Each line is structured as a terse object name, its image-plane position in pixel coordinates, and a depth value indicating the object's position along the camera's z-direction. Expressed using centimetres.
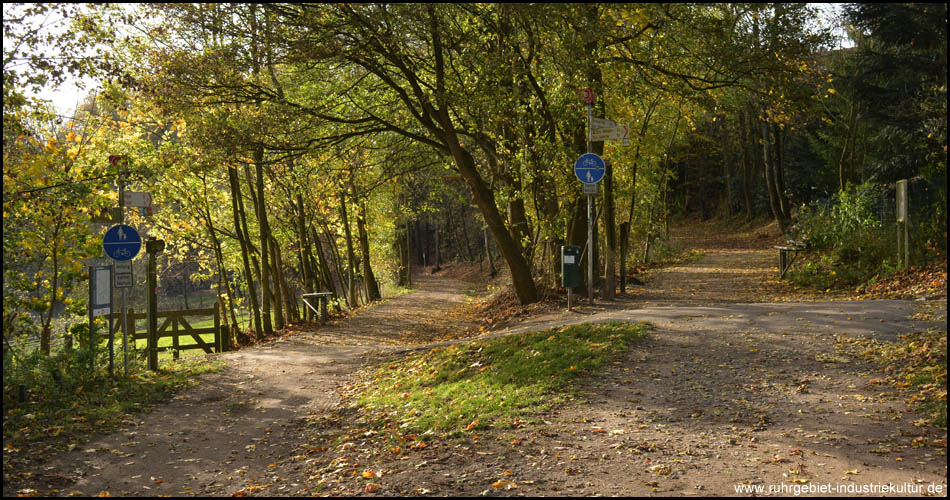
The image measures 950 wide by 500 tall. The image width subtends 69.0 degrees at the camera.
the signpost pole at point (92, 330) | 1008
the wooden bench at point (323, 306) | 2053
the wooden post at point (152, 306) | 1210
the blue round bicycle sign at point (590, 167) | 1335
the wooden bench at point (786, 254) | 1789
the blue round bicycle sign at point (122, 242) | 1071
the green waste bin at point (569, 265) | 1427
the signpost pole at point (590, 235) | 1356
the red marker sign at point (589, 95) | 1349
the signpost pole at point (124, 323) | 1060
